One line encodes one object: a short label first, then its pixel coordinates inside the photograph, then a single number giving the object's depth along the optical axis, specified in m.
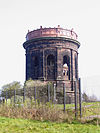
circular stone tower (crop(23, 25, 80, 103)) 29.17
